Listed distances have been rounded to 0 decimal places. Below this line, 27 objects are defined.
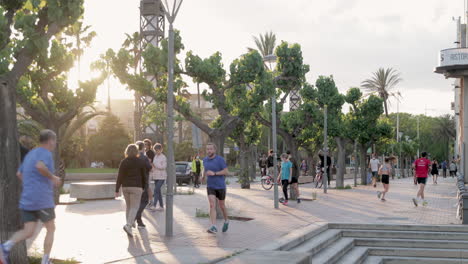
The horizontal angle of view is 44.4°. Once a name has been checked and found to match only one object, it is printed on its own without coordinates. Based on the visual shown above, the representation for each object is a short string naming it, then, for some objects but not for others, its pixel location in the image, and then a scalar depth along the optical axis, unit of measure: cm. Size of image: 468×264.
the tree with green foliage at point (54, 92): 1661
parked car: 3288
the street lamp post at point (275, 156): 1667
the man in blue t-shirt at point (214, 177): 1114
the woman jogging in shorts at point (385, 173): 2073
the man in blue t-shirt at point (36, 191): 664
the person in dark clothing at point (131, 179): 1060
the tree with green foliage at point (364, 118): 3522
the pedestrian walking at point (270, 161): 3144
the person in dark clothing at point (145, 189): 1099
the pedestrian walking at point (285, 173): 1831
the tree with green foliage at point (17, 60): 684
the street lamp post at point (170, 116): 1058
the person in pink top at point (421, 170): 1916
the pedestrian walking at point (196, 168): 2985
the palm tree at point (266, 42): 6000
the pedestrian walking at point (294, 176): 1975
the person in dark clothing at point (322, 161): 3004
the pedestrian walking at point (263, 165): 4059
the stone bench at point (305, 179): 3622
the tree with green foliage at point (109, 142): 5647
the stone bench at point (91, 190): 1972
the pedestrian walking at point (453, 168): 4861
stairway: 1125
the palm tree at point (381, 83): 6456
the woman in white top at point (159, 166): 1506
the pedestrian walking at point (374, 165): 3184
